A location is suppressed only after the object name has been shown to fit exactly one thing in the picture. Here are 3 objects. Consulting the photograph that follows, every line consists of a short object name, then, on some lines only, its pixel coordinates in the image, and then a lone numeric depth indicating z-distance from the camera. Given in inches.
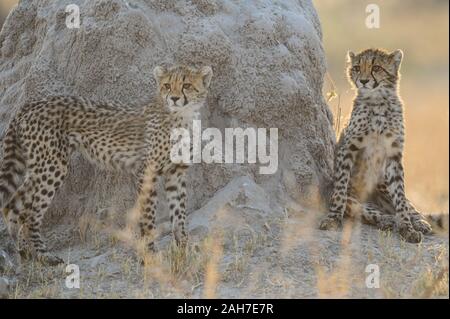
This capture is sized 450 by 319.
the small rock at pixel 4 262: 515.5
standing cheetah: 549.6
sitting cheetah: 587.2
